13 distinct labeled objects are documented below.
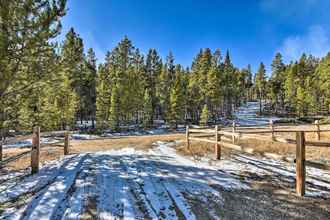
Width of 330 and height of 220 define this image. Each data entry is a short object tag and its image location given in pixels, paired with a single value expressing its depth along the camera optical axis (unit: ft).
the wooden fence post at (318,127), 53.25
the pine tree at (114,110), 122.07
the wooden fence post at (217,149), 31.90
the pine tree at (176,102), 128.77
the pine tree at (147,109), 136.90
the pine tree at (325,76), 132.92
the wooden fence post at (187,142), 40.70
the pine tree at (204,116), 131.03
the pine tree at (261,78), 228.78
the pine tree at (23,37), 26.86
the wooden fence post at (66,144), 37.50
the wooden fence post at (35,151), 24.38
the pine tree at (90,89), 145.68
